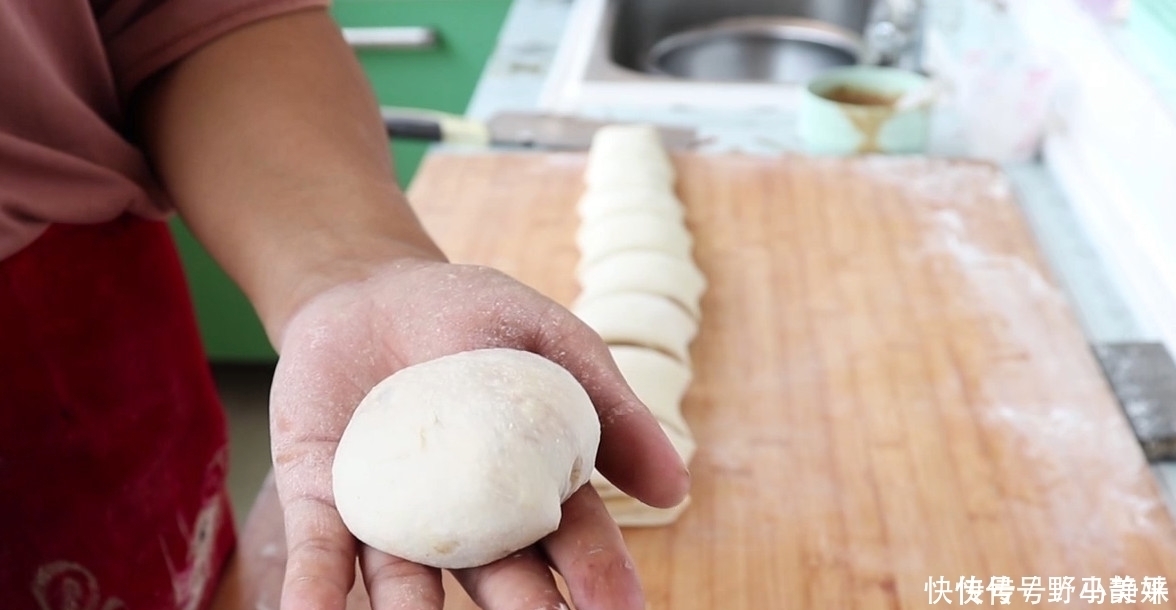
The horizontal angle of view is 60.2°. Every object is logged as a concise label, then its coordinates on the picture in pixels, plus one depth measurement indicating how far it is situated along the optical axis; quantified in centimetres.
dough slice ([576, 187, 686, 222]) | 142
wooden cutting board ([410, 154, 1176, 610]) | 97
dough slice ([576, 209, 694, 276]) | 135
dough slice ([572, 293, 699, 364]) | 118
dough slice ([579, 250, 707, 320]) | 126
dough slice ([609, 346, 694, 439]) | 108
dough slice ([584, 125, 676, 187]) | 149
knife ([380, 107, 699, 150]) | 169
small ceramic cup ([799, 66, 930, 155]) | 161
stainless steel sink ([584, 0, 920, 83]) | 228
